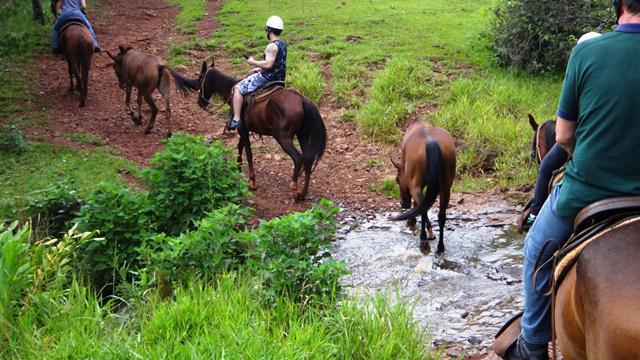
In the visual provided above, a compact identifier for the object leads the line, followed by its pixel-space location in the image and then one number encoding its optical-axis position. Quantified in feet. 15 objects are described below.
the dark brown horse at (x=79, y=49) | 38.78
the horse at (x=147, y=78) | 36.11
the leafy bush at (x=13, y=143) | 29.25
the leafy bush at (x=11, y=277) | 12.78
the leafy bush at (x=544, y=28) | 36.90
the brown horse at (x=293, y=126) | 29.45
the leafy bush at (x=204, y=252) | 16.16
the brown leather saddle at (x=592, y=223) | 9.57
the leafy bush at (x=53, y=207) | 22.02
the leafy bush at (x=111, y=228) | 19.97
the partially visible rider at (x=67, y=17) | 39.55
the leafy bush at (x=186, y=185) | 21.93
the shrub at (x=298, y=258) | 14.76
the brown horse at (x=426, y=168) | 21.48
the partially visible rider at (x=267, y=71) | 28.94
